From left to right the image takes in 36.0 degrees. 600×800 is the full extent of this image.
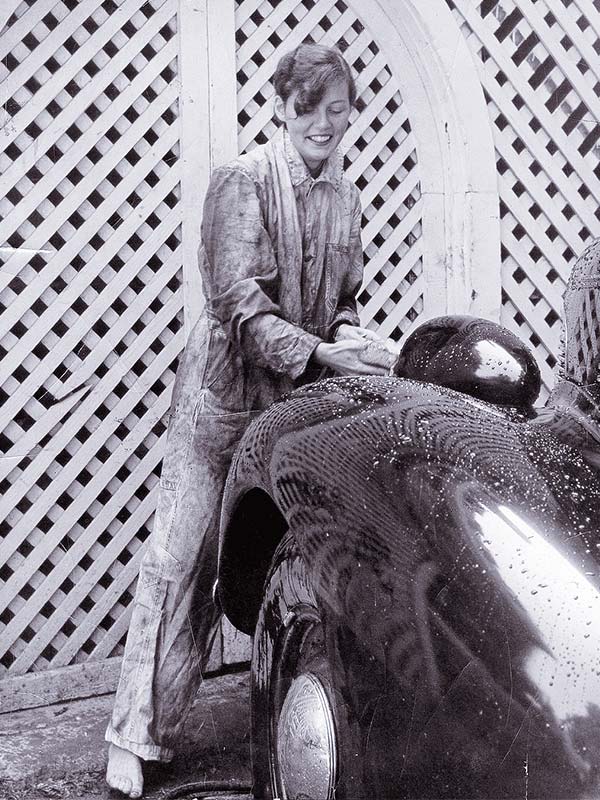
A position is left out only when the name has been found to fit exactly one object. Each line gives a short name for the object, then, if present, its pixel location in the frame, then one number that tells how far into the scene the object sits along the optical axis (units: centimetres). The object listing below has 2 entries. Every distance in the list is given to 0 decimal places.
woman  222
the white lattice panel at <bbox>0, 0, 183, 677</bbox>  285
